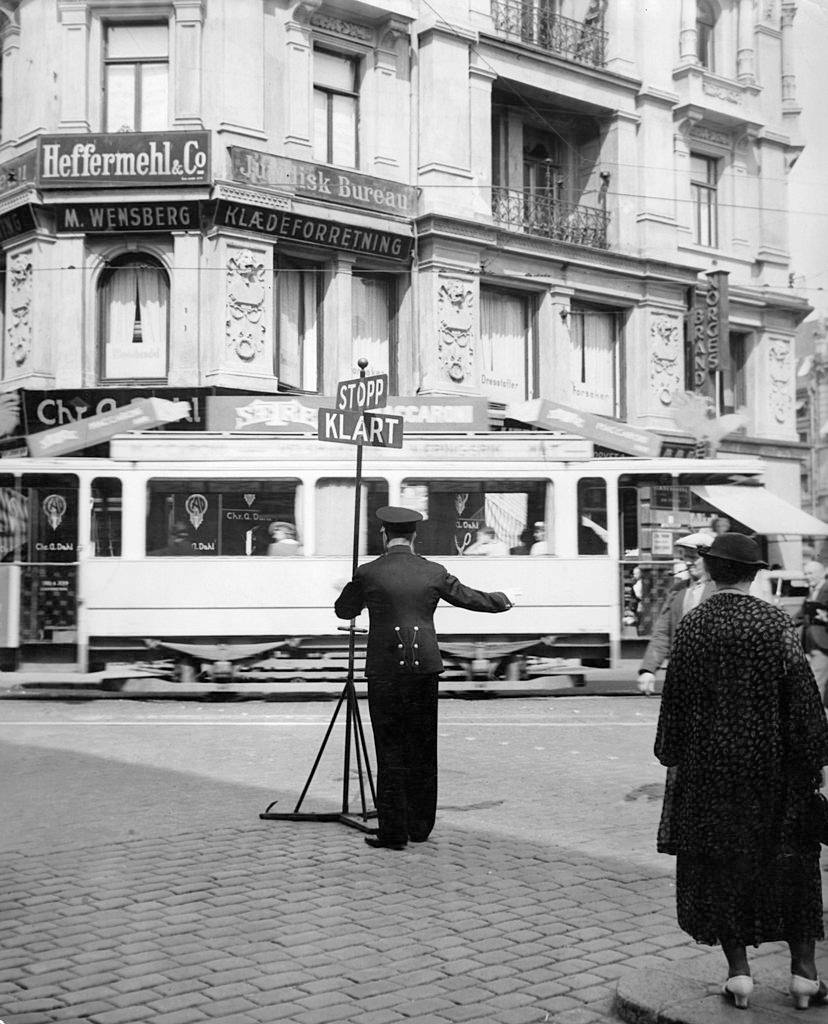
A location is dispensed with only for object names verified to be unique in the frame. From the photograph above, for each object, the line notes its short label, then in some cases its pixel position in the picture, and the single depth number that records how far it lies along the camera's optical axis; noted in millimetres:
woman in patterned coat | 4188
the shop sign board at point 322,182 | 21422
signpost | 7543
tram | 15359
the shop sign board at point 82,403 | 21016
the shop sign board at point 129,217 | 21312
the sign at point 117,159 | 21203
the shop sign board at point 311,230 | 21266
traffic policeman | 6829
